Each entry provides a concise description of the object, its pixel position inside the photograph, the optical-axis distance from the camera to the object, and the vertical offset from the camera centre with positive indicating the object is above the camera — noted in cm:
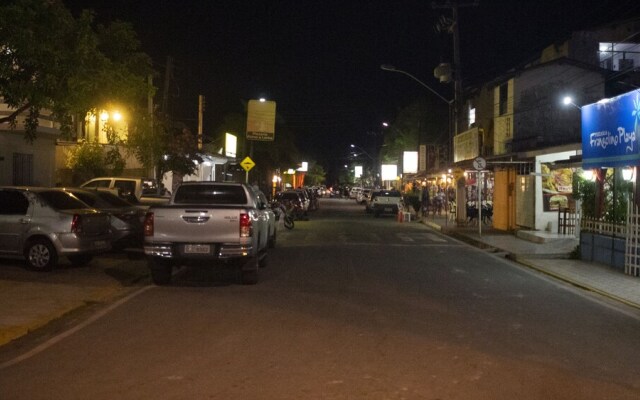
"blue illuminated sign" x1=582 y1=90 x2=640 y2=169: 1487 +145
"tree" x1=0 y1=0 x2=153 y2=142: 1162 +225
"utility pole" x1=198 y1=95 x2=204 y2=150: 3733 +457
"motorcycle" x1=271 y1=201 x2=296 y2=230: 2845 -103
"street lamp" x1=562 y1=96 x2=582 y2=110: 3288 +451
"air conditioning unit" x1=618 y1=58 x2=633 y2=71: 4084 +790
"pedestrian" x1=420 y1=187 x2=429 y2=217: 4122 -61
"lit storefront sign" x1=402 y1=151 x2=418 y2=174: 6135 +282
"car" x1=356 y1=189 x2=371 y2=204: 6664 -39
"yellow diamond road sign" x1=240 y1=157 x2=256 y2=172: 2985 +118
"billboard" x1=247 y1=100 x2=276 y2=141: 3678 +380
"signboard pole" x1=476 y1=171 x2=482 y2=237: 2462 +9
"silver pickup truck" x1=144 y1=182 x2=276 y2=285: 1219 -79
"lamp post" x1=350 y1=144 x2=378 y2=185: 10818 +393
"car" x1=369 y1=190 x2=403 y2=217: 4256 -68
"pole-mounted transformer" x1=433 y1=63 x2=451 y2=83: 3148 +559
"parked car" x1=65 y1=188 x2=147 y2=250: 1630 -64
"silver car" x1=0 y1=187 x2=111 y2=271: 1383 -79
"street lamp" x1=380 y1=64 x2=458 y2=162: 3281 +320
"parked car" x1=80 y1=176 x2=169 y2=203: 2397 +20
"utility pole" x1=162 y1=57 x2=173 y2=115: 2694 +433
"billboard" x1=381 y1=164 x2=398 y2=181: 7838 +233
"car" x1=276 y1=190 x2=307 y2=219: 3491 -44
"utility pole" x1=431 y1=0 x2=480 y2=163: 3025 +579
